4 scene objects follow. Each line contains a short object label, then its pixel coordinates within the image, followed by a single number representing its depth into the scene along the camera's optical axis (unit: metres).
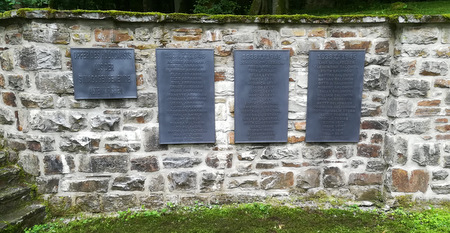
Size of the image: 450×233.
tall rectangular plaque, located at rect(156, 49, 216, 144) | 3.15
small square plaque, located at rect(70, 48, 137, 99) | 3.04
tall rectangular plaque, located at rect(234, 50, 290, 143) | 3.23
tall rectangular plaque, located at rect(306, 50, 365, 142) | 3.27
